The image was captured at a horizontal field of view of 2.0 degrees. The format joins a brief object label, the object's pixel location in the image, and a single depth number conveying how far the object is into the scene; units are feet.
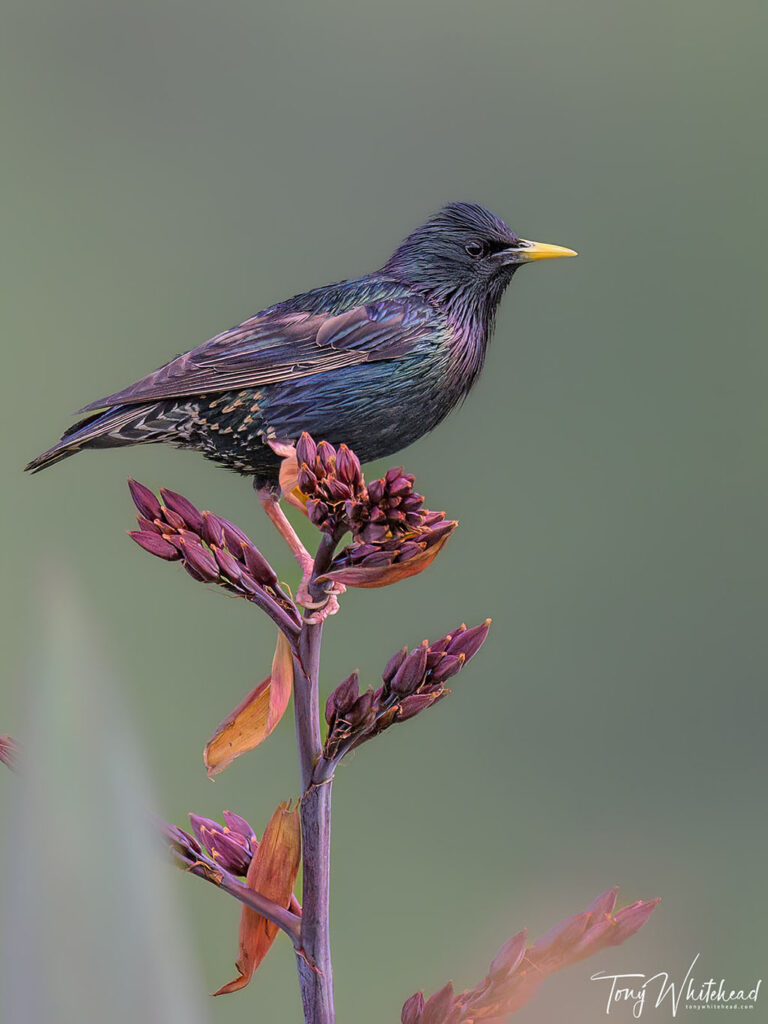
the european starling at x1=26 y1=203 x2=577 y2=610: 23.91
